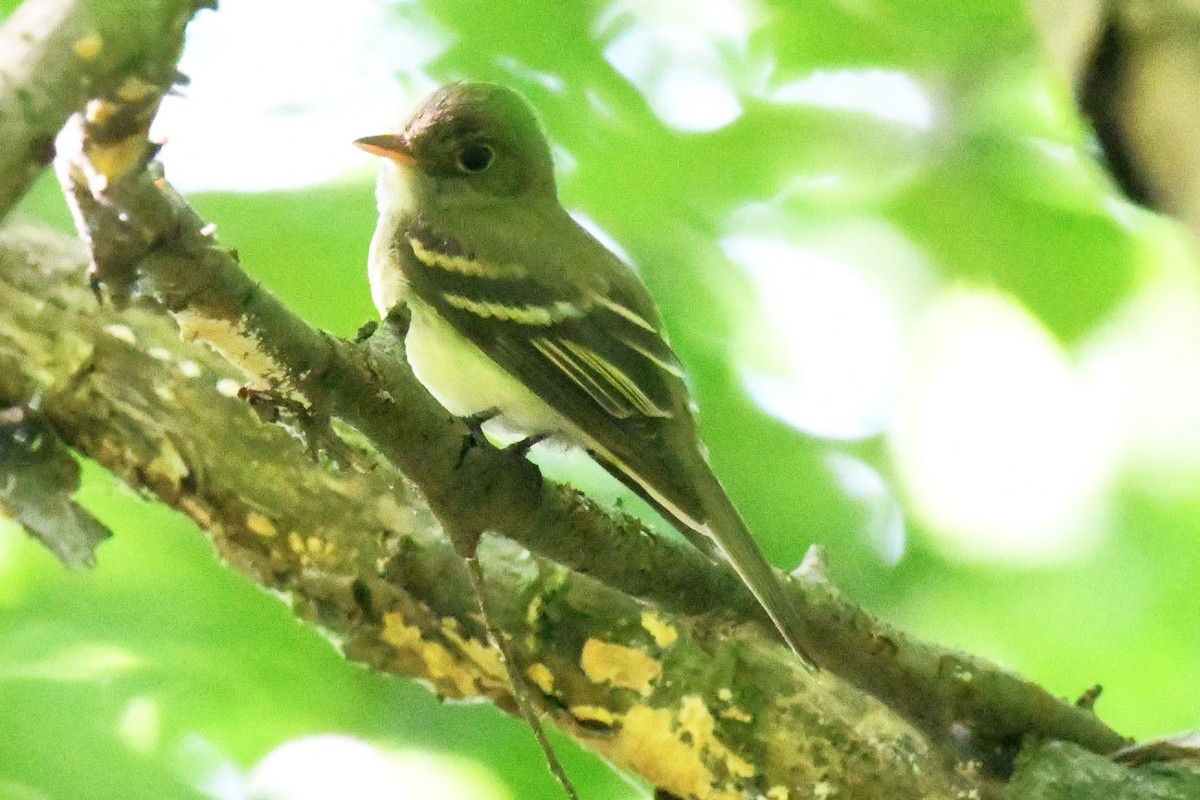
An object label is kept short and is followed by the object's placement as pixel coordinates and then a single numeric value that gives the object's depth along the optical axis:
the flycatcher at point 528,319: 4.96
